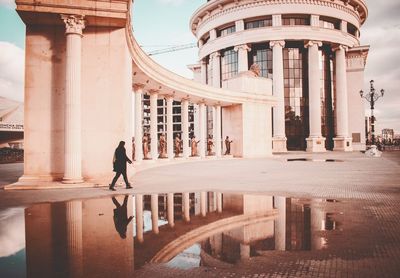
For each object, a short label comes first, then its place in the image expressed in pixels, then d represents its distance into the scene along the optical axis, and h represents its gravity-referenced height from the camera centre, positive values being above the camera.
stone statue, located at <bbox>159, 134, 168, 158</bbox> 27.94 -0.01
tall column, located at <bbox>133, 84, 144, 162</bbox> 21.39 +1.60
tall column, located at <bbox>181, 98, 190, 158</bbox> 27.48 +1.62
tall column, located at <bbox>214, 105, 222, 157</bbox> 31.22 +1.17
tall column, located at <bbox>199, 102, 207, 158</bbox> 29.40 +1.70
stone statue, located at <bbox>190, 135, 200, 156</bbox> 31.22 -0.15
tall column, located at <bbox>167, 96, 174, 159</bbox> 25.81 +1.17
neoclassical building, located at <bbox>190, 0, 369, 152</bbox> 48.06 +13.77
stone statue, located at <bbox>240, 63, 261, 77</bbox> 34.64 +7.84
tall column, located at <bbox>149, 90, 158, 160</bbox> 24.03 +1.78
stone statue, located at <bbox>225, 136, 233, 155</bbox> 32.22 -0.06
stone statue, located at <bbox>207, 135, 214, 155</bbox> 34.21 +0.02
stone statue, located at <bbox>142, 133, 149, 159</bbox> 26.07 +0.01
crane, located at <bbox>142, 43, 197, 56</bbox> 168.88 +50.22
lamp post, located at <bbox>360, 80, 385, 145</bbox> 40.08 +4.90
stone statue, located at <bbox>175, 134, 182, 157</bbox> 31.44 +0.06
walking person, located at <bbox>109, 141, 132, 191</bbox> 11.56 -0.51
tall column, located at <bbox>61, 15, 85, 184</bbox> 12.41 +1.71
